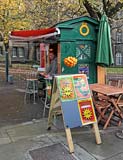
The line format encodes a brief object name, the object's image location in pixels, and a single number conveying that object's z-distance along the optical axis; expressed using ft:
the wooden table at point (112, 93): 10.10
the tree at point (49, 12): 27.55
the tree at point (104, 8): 22.12
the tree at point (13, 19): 30.49
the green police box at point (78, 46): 13.19
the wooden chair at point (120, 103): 10.74
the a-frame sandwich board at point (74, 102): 8.47
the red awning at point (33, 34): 12.72
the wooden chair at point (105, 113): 10.51
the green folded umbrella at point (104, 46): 12.93
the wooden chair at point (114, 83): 12.13
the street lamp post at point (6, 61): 24.35
